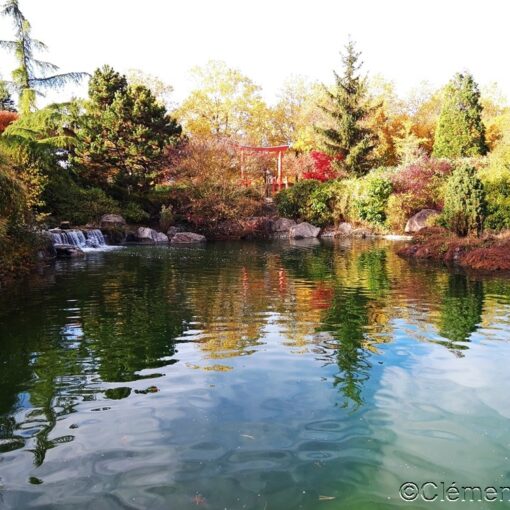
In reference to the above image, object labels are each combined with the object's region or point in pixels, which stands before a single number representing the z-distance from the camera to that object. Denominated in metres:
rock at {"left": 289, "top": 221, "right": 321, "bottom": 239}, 28.66
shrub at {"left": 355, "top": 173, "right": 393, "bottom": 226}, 28.78
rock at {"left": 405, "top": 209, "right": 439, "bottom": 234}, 26.07
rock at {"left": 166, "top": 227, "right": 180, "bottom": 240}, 26.56
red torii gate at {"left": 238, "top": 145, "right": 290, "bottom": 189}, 34.66
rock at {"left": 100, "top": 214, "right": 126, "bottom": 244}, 23.08
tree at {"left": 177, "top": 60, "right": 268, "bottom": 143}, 44.19
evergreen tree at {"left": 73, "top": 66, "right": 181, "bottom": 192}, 28.05
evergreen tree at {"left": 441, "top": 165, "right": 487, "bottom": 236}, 17.20
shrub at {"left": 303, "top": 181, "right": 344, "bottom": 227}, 31.22
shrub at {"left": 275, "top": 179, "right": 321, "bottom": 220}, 31.97
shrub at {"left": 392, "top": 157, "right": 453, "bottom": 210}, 27.28
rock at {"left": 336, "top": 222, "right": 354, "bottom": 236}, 29.51
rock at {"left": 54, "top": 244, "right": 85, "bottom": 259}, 17.05
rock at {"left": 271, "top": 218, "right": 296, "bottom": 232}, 30.59
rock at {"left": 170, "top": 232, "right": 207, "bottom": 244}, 25.50
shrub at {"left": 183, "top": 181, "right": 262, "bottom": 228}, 28.20
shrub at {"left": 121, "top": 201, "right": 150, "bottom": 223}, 26.69
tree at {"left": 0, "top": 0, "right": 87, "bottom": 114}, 25.41
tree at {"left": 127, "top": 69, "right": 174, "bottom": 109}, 45.88
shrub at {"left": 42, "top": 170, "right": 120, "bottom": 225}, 24.39
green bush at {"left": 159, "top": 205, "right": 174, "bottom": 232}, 27.58
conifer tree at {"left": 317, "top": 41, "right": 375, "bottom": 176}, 33.31
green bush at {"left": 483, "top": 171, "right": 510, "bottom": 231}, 18.62
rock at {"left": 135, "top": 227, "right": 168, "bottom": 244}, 24.59
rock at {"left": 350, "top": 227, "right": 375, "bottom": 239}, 28.33
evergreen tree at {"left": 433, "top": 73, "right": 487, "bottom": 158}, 31.30
